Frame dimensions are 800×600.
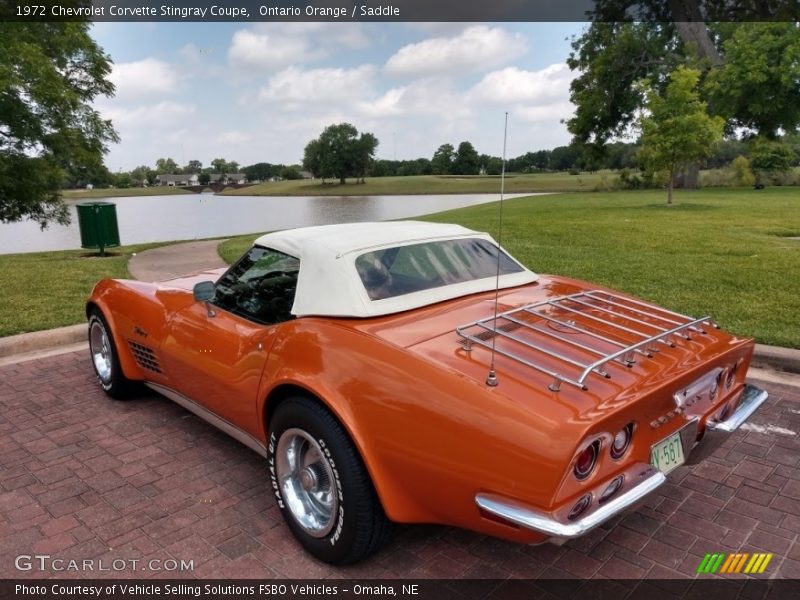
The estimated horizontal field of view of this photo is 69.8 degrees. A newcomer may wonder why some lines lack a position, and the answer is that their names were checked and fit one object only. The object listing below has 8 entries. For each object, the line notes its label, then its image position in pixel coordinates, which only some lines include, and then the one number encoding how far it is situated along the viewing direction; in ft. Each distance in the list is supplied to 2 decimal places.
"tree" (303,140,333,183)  235.81
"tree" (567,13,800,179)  100.89
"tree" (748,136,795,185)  134.92
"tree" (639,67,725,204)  71.05
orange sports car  6.24
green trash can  36.94
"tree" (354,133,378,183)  238.68
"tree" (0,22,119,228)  43.27
